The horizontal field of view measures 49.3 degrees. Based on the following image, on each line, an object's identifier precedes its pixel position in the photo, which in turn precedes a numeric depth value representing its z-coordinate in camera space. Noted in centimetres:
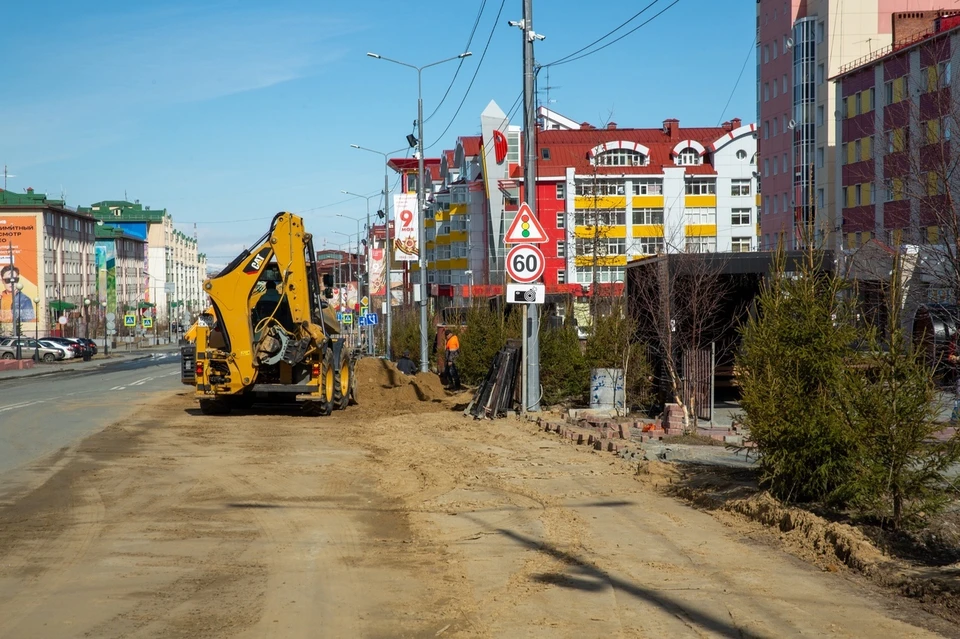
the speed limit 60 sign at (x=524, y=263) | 1808
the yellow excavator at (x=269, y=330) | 2064
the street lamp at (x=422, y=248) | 3478
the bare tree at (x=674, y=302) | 1898
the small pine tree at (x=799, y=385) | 927
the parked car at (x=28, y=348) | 6719
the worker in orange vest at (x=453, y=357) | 3209
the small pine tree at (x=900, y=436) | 830
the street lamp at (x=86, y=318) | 10441
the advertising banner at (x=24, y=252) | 10219
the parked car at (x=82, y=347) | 7050
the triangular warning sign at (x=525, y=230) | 1802
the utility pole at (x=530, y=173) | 1897
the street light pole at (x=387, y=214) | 5012
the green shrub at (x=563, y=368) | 2202
